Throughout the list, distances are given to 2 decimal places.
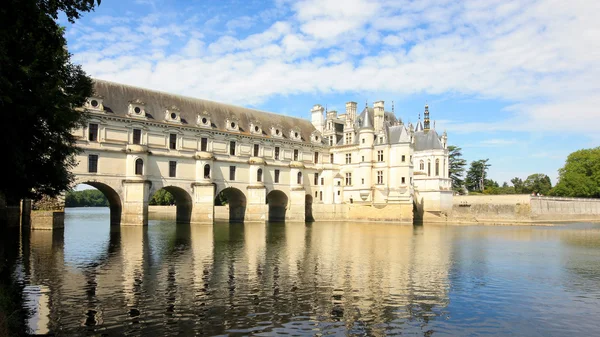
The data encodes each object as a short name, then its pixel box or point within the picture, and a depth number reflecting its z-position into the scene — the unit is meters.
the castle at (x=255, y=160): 44.97
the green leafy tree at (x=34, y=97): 11.78
